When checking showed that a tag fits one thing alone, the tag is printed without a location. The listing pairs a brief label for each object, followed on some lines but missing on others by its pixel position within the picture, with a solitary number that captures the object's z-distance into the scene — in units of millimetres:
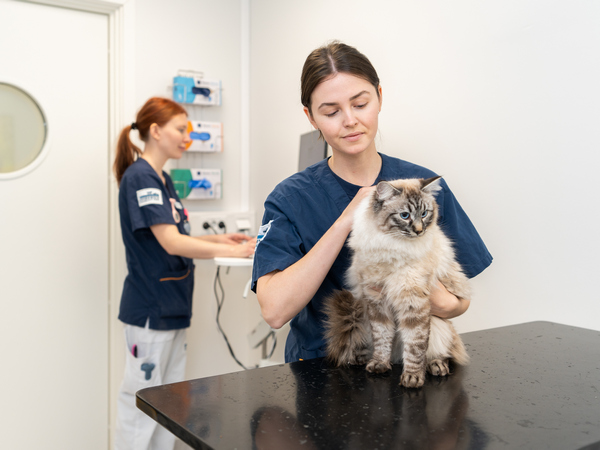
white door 2518
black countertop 704
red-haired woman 2213
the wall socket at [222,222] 3068
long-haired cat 989
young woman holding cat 1116
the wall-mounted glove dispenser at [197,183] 2957
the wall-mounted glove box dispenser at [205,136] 3010
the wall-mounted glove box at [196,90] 2889
